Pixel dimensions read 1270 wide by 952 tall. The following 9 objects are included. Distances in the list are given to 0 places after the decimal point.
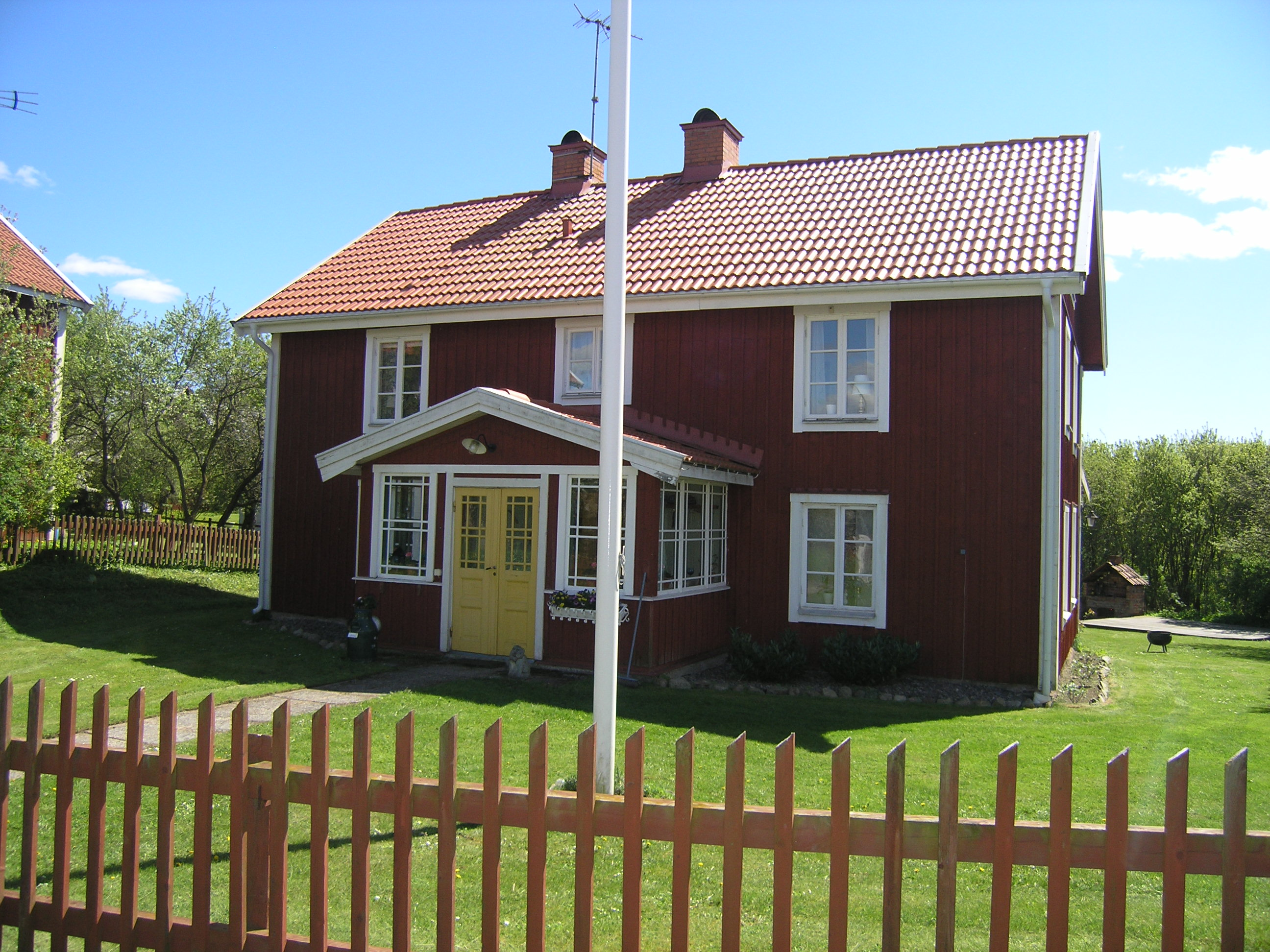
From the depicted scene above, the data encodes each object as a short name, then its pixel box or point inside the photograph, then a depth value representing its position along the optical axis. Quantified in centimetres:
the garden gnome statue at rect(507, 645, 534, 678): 1202
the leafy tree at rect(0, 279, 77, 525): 1742
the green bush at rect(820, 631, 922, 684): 1236
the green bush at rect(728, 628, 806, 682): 1266
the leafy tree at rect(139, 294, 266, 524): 2867
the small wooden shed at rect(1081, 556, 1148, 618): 3209
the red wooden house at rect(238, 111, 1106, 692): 1252
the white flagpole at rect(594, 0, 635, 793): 623
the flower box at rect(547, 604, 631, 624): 1241
